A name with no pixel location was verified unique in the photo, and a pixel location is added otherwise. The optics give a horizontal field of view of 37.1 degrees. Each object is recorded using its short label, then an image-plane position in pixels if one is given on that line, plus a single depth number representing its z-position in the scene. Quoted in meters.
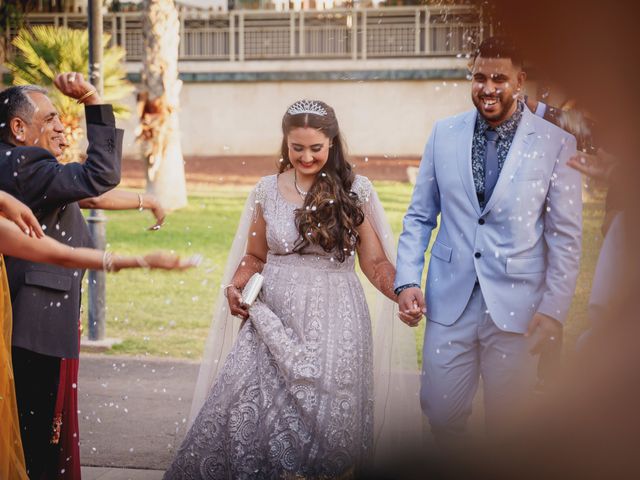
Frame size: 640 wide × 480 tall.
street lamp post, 6.85
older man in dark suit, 3.28
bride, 3.66
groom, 3.18
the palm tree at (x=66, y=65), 14.06
